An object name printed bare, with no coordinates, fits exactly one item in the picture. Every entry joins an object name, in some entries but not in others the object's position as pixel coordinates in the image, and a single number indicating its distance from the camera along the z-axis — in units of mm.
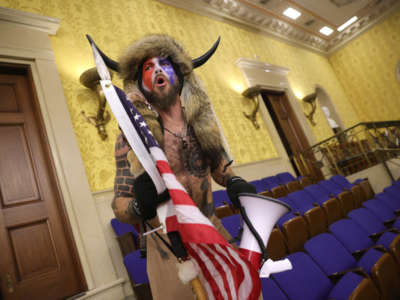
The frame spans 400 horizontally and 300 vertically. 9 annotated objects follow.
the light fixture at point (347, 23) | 11038
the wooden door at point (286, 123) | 8188
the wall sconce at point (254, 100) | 6781
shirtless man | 906
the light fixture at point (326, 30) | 11112
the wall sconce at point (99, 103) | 3664
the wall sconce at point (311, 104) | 9055
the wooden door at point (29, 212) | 2686
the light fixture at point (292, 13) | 9227
